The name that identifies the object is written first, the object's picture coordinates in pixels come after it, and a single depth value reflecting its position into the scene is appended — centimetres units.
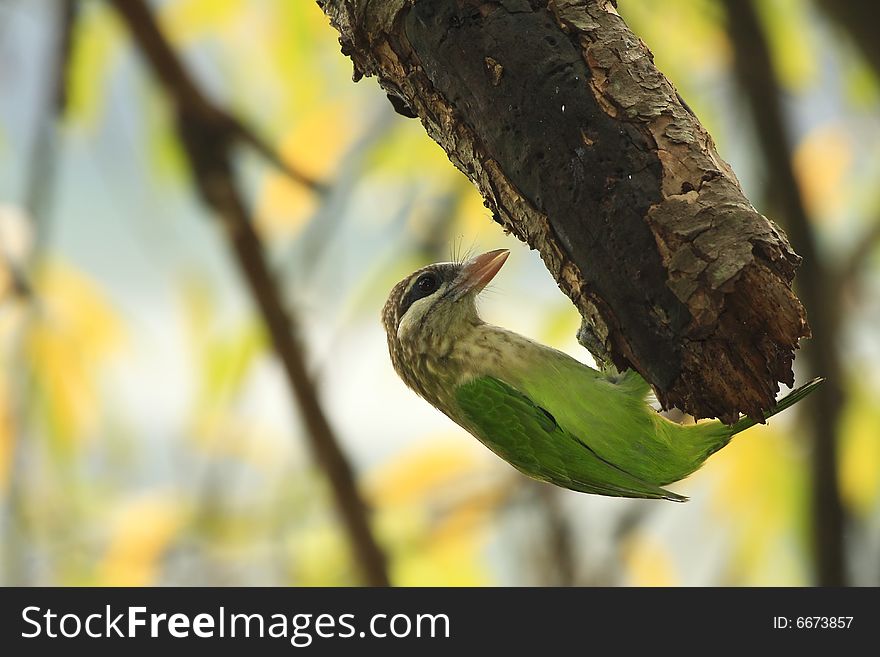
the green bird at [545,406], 659
